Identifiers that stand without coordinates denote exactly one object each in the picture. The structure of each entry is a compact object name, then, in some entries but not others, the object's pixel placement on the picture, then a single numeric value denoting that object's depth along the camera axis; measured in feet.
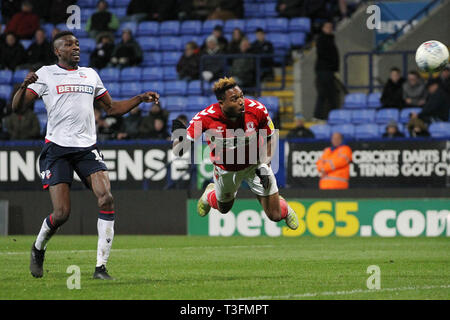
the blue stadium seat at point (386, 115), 63.57
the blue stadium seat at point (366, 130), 61.36
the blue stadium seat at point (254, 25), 76.23
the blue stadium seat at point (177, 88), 71.36
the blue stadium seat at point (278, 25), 75.66
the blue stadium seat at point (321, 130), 63.05
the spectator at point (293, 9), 76.23
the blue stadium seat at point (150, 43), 77.84
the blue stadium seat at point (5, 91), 71.00
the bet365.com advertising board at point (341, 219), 54.49
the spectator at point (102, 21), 78.28
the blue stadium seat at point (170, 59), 76.07
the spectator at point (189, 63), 71.26
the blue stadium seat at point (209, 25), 77.46
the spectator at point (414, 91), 64.38
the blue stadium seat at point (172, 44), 77.51
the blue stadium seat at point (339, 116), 64.44
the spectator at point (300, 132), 59.36
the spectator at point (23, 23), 78.79
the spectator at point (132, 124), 62.54
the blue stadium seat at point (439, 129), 58.34
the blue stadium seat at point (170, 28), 79.00
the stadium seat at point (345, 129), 61.93
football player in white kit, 29.32
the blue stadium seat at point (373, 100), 66.33
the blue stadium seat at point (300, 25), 75.31
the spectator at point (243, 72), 68.33
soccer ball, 39.86
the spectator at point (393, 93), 63.72
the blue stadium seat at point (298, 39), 74.64
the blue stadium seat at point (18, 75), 74.84
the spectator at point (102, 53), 73.97
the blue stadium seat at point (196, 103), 68.08
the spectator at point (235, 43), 70.38
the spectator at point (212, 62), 69.92
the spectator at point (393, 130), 57.06
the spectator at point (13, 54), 75.51
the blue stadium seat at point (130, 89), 72.49
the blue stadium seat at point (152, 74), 74.02
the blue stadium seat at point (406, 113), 63.21
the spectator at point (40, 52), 73.20
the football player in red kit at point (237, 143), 31.73
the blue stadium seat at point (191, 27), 78.33
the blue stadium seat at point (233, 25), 76.54
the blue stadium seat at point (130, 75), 74.54
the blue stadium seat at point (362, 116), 64.18
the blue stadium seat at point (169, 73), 74.13
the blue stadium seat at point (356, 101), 66.54
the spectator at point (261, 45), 69.87
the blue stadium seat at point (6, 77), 75.25
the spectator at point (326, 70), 66.54
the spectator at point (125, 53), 74.74
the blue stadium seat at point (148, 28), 79.36
